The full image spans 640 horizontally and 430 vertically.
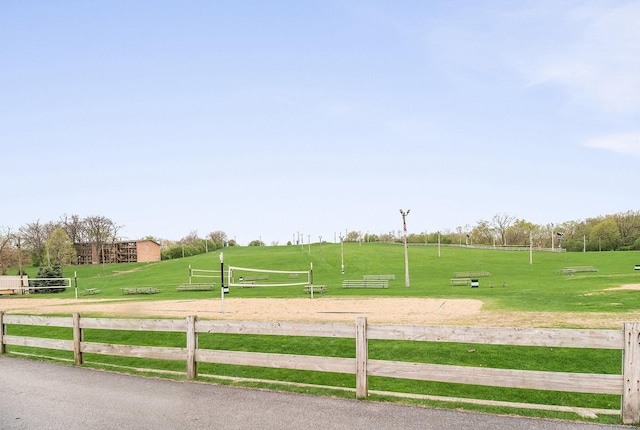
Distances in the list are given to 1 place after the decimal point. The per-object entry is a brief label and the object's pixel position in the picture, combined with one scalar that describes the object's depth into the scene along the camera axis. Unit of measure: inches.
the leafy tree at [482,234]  5226.4
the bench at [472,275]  1907.0
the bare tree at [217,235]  5595.5
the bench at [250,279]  1970.0
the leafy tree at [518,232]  5049.2
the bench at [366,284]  1485.0
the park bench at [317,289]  1348.7
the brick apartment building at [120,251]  4443.9
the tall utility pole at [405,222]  1562.7
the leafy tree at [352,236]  5531.5
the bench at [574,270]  1898.4
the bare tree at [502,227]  5054.1
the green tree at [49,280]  1991.9
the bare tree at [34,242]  3892.7
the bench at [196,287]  1633.9
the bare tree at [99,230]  4347.9
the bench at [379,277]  1779.0
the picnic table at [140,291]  1604.3
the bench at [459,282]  1562.5
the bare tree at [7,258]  2544.3
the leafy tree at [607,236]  4055.1
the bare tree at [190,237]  6118.6
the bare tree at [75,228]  4456.2
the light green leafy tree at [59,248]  3560.8
